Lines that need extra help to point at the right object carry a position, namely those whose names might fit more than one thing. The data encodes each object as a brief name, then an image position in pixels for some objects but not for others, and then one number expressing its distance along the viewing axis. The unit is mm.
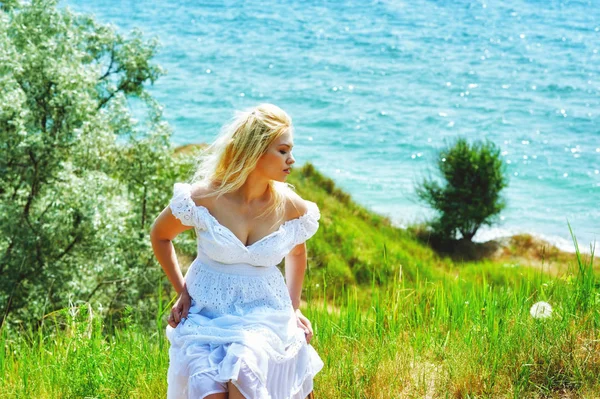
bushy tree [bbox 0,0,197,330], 8859
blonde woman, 3254
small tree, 15938
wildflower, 4137
